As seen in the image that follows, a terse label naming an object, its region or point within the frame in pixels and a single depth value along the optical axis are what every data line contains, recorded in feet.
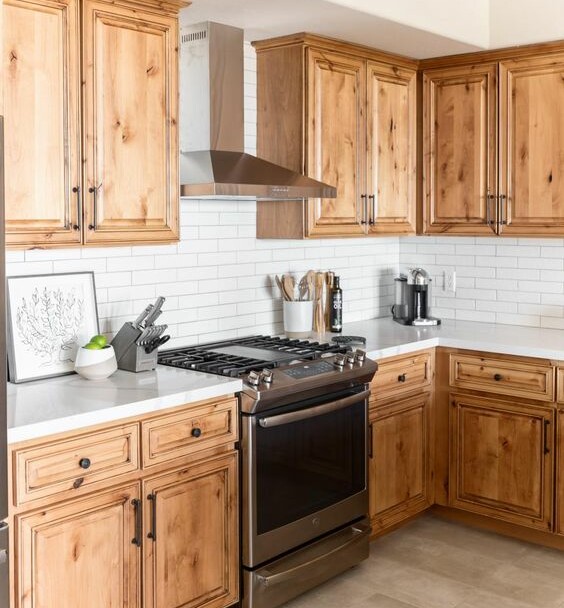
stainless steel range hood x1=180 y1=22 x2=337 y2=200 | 12.06
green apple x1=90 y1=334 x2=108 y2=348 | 10.62
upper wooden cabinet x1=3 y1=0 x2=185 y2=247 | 9.43
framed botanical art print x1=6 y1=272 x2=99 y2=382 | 10.62
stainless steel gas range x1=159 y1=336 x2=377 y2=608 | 10.84
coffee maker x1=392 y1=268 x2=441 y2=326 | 15.57
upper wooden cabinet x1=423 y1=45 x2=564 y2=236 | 14.10
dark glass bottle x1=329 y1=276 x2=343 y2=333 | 14.73
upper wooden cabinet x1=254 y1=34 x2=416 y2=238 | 13.29
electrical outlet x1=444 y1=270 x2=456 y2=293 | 16.51
